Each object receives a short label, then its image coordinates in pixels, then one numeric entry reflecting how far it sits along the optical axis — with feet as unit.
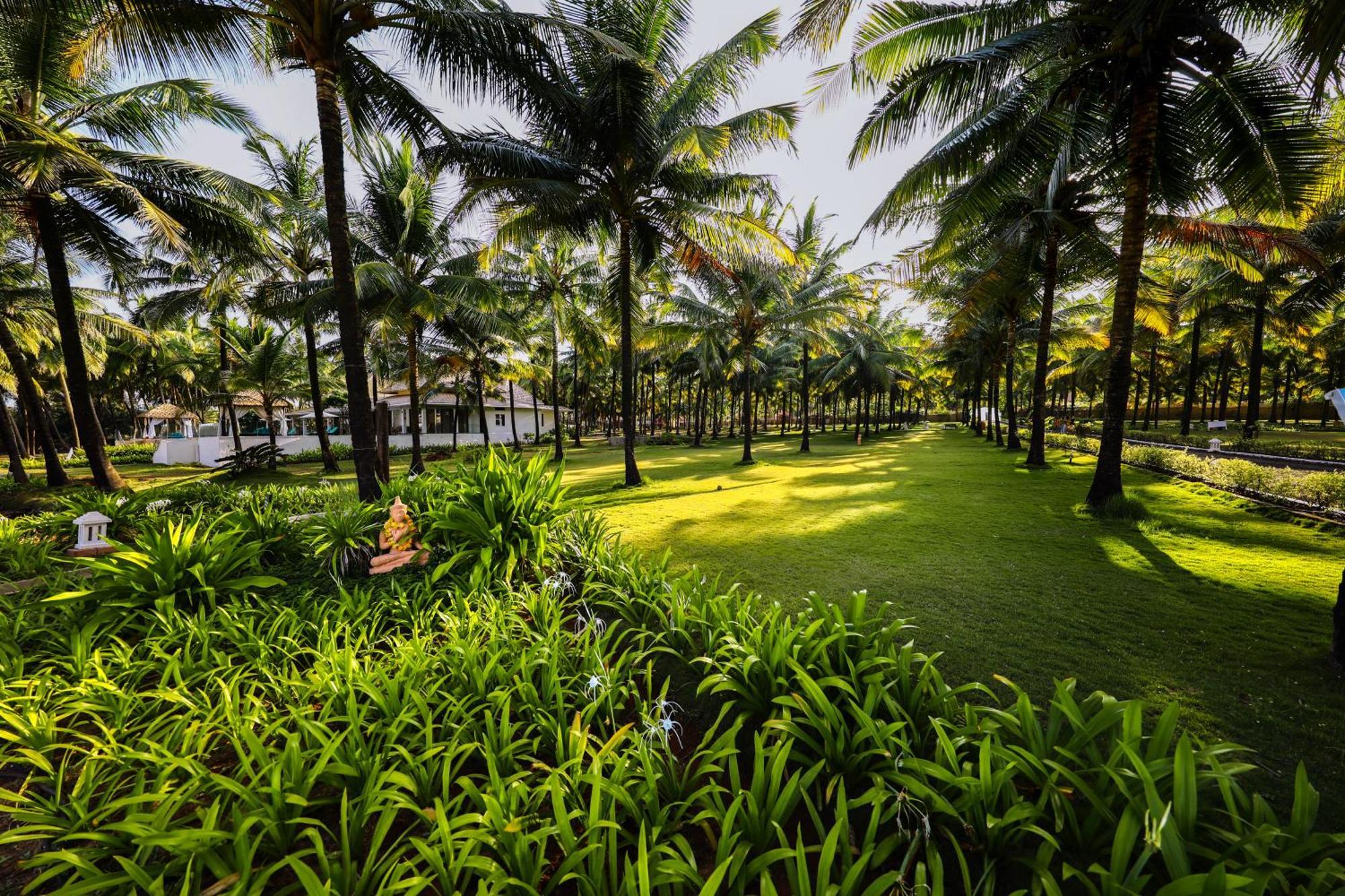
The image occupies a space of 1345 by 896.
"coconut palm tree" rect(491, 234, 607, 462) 55.57
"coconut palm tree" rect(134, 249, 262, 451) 35.43
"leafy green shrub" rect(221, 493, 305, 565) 15.67
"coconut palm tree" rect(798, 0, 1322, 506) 19.77
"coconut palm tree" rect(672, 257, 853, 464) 52.37
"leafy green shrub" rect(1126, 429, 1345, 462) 40.18
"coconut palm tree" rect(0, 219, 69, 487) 41.45
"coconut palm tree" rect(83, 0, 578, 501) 17.58
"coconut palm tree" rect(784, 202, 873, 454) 54.60
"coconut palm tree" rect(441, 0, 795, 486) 29.30
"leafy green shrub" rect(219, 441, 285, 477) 57.00
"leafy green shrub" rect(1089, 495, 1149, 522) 22.95
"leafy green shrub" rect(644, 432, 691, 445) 105.29
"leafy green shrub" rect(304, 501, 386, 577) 14.84
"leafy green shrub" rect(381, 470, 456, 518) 17.42
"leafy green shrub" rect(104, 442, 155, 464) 84.12
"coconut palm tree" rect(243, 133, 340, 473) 42.78
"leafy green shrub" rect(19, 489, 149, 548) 21.34
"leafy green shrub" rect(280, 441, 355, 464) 71.43
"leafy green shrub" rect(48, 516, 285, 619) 11.55
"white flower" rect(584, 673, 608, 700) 7.82
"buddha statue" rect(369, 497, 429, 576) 14.89
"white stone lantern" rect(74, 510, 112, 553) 18.26
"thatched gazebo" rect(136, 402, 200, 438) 94.22
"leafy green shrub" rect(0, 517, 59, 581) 17.22
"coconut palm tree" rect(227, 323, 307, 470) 62.13
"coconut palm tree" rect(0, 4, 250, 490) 25.14
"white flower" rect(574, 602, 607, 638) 10.25
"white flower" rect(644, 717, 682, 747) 6.53
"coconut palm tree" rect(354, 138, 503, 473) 42.65
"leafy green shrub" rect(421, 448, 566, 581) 14.24
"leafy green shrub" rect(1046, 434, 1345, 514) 21.12
